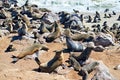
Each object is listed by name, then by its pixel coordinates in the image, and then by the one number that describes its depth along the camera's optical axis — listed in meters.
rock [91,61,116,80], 10.21
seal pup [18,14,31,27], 19.03
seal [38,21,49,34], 16.58
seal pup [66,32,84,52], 13.45
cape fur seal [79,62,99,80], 11.04
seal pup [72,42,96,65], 12.11
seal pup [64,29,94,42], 15.05
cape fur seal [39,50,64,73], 10.72
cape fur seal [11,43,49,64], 12.60
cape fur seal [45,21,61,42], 15.14
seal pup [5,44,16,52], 14.18
